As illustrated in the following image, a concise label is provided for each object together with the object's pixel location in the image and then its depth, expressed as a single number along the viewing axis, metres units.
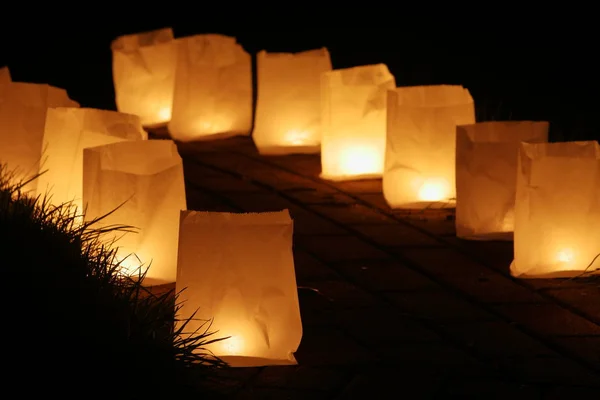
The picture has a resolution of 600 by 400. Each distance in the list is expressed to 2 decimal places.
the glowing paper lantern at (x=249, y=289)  6.51
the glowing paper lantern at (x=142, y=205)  7.87
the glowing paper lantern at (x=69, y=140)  9.11
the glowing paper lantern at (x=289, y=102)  12.12
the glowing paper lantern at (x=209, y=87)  12.67
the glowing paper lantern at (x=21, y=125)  10.28
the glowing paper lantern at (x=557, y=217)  8.06
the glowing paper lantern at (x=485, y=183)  9.04
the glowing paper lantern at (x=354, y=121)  11.04
